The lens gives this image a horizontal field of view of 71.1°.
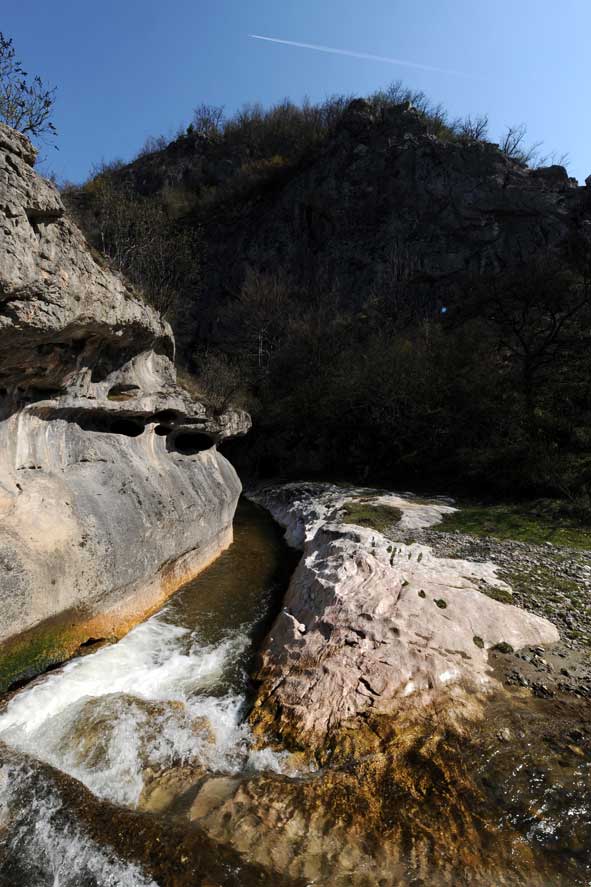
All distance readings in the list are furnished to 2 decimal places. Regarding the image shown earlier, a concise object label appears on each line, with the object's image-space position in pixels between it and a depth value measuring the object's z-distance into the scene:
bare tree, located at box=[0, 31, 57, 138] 8.62
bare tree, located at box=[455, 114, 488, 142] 41.00
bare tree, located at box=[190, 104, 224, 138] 56.12
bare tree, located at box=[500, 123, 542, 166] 40.35
